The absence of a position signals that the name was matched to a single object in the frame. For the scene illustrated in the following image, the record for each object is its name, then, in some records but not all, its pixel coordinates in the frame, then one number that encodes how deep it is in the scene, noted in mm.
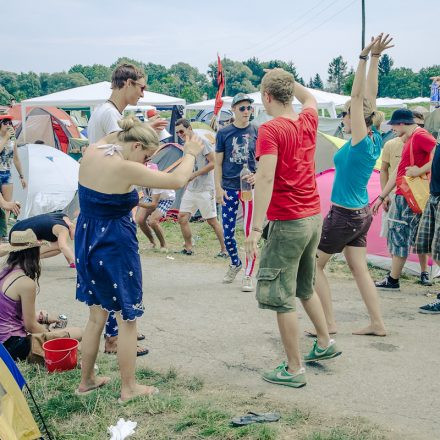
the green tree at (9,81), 75012
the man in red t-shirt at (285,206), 3336
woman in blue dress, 3133
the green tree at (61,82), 80688
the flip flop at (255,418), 3020
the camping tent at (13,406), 2607
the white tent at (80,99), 14609
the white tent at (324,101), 15805
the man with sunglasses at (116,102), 3953
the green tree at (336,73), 100875
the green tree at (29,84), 76750
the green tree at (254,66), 98344
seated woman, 3842
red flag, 9062
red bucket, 3811
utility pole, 34594
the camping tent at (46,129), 16516
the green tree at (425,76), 78438
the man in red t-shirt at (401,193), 5473
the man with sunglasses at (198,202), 7266
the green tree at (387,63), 90275
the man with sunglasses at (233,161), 5965
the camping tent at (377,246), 6457
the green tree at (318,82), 98431
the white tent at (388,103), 28302
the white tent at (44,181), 8898
